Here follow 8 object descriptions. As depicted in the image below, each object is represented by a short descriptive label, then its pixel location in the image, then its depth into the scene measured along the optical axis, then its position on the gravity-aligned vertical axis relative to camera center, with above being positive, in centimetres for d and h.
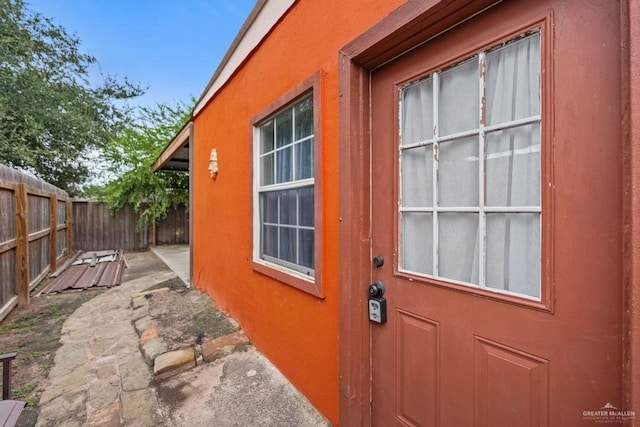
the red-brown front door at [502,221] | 88 -4
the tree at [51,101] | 919 +429
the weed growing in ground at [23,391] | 217 -145
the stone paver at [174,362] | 237 -131
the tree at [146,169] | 1005 +162
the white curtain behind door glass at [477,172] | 104 +17
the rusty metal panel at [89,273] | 534 -138
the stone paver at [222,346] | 254 -129
